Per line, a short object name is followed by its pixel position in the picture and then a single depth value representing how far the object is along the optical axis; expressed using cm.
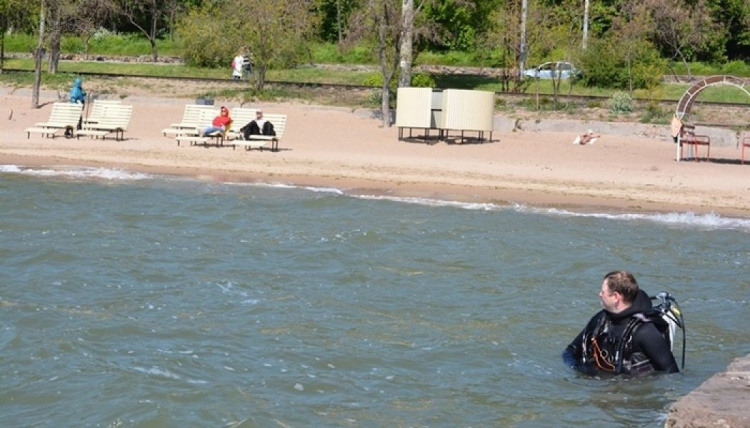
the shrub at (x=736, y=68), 4897
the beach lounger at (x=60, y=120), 2764
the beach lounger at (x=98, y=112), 2811
